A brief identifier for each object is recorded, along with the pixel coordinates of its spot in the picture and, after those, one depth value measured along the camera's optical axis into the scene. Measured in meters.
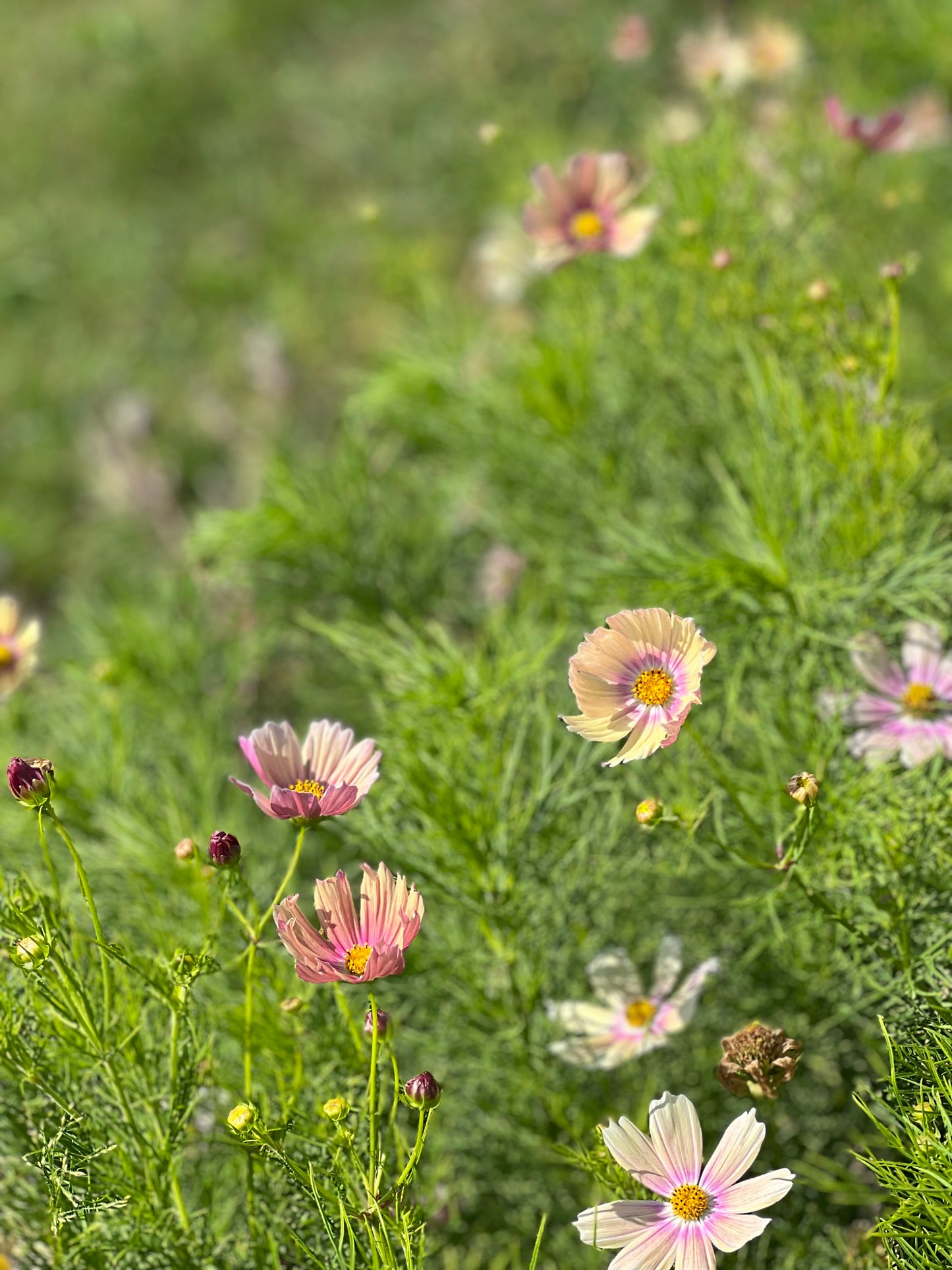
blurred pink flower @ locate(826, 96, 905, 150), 1.82
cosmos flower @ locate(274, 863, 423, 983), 1.50
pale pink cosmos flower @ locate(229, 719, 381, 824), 1.56
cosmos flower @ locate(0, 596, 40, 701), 1.73
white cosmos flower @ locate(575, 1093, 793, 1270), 1.50
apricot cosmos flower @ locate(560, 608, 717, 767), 1.54
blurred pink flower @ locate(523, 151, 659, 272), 1.81
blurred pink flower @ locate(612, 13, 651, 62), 2.27
